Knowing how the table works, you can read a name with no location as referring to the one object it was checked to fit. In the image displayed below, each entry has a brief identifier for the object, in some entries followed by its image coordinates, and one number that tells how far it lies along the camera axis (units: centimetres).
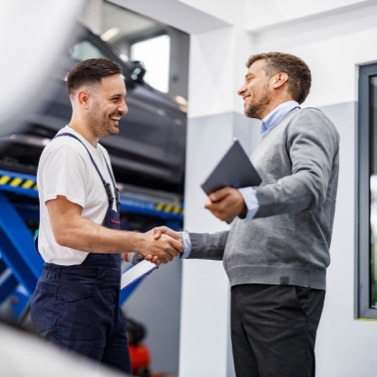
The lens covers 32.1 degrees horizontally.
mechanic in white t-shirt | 180
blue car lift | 384
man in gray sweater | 178
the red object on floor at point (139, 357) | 481
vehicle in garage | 389
